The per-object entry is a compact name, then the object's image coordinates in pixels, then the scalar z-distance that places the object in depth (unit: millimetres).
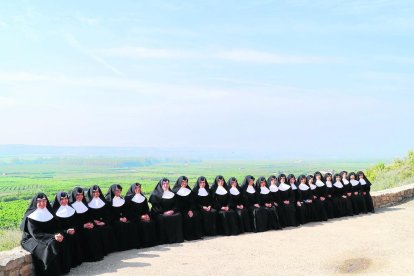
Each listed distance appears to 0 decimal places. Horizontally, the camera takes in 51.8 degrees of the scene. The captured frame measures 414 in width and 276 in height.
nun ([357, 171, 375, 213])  13125
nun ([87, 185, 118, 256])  8305
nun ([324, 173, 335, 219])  12305
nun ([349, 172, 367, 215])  12898
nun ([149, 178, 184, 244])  9195
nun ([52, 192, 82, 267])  7562
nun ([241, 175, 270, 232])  10453
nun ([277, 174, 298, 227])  11125
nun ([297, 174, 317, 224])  11500
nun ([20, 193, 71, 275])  6840
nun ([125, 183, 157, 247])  8922
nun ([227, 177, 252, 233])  10328
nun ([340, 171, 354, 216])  12711
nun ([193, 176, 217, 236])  9895
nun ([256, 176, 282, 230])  10719
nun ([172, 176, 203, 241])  9516
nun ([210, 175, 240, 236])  10062
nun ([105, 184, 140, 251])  8664
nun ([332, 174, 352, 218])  12492
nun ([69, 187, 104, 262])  7895
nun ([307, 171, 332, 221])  11945
